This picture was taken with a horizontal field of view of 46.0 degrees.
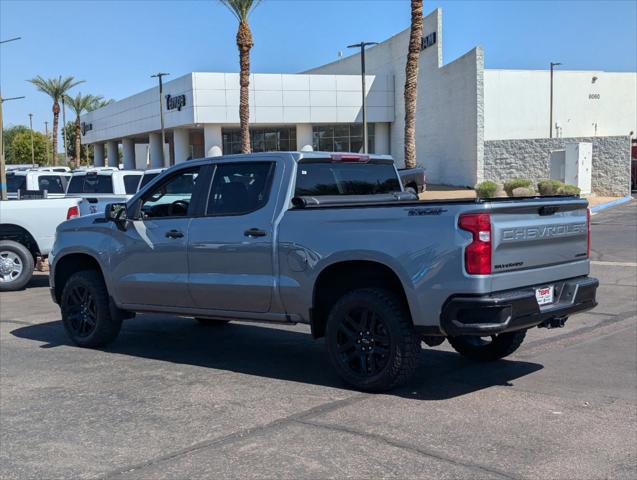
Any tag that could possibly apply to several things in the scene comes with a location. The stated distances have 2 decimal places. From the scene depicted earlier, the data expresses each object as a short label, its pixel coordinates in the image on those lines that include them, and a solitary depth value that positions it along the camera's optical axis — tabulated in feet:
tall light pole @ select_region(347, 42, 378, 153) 101.59
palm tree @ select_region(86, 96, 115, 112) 264.93
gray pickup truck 18.57
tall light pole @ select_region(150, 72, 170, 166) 163.43
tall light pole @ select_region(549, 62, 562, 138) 161.07
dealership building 139.64
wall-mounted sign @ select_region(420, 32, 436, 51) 136.67
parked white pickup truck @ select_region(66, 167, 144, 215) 55.88
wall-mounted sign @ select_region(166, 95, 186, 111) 164.49
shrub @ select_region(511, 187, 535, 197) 99.25
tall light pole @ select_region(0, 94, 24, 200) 85.39
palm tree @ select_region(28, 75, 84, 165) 231.09
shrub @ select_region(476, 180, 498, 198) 99.81
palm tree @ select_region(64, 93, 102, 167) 250.37
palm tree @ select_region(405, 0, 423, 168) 95.51
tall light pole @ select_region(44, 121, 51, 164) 346.95
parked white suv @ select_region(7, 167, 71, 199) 71.67
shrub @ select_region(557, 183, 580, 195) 96.99
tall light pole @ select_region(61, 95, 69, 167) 241.55
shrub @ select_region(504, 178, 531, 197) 104.34
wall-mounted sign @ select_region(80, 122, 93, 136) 250.98
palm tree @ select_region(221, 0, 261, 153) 123.75
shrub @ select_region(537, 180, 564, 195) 100.99
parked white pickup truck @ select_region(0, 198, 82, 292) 43.19
